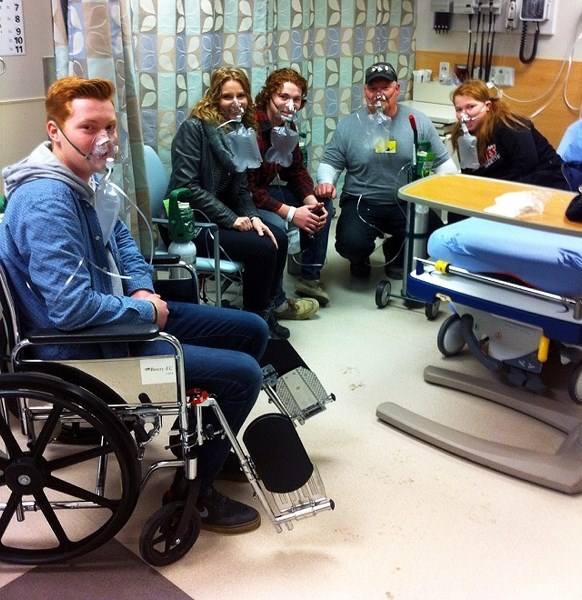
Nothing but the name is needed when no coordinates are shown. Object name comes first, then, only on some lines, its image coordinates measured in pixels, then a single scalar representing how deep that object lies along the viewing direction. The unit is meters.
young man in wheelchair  1.74
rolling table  2.17
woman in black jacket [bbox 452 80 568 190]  3.10
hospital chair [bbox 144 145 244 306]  2.87
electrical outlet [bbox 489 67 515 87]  4.28
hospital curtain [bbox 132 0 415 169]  3.19
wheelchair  1.73
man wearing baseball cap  3.48
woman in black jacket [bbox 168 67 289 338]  2.98
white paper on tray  2.10
